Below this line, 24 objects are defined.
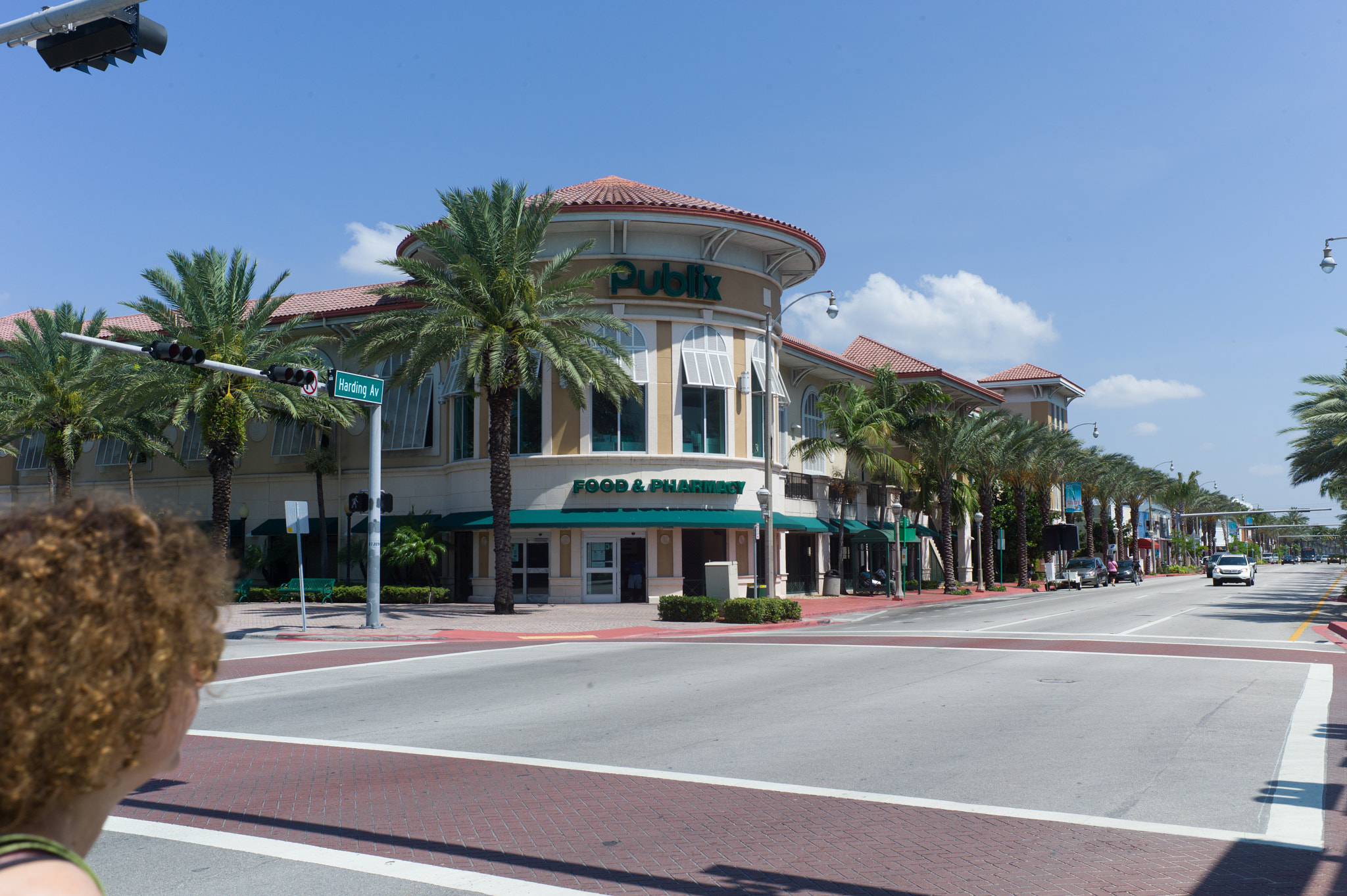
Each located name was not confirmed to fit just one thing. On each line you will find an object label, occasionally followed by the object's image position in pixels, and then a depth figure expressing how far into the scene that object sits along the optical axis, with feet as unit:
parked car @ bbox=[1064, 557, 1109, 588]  183.62
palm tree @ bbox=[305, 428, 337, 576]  128.16
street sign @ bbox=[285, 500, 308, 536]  77.10
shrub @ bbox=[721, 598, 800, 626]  85.66
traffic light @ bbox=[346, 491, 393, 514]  79.05
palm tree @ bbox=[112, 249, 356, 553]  96.63
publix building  111.96
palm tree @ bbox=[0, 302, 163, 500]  114.52
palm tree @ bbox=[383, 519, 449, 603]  108.27
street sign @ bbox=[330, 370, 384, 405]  75.36
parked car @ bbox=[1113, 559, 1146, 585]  215.72
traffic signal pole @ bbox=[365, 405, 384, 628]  80.28
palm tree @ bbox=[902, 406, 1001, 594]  150.92
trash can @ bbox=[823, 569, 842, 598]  139.23
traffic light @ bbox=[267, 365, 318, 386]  64.95
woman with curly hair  4.62
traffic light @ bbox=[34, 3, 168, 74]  25.09
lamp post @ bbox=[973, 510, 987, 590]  161.07
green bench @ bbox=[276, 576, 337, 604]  110.52
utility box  90.74
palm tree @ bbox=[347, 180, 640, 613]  92.27
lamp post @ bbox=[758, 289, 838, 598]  93.04
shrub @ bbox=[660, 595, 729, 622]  87.40
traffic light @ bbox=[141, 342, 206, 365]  57.98
